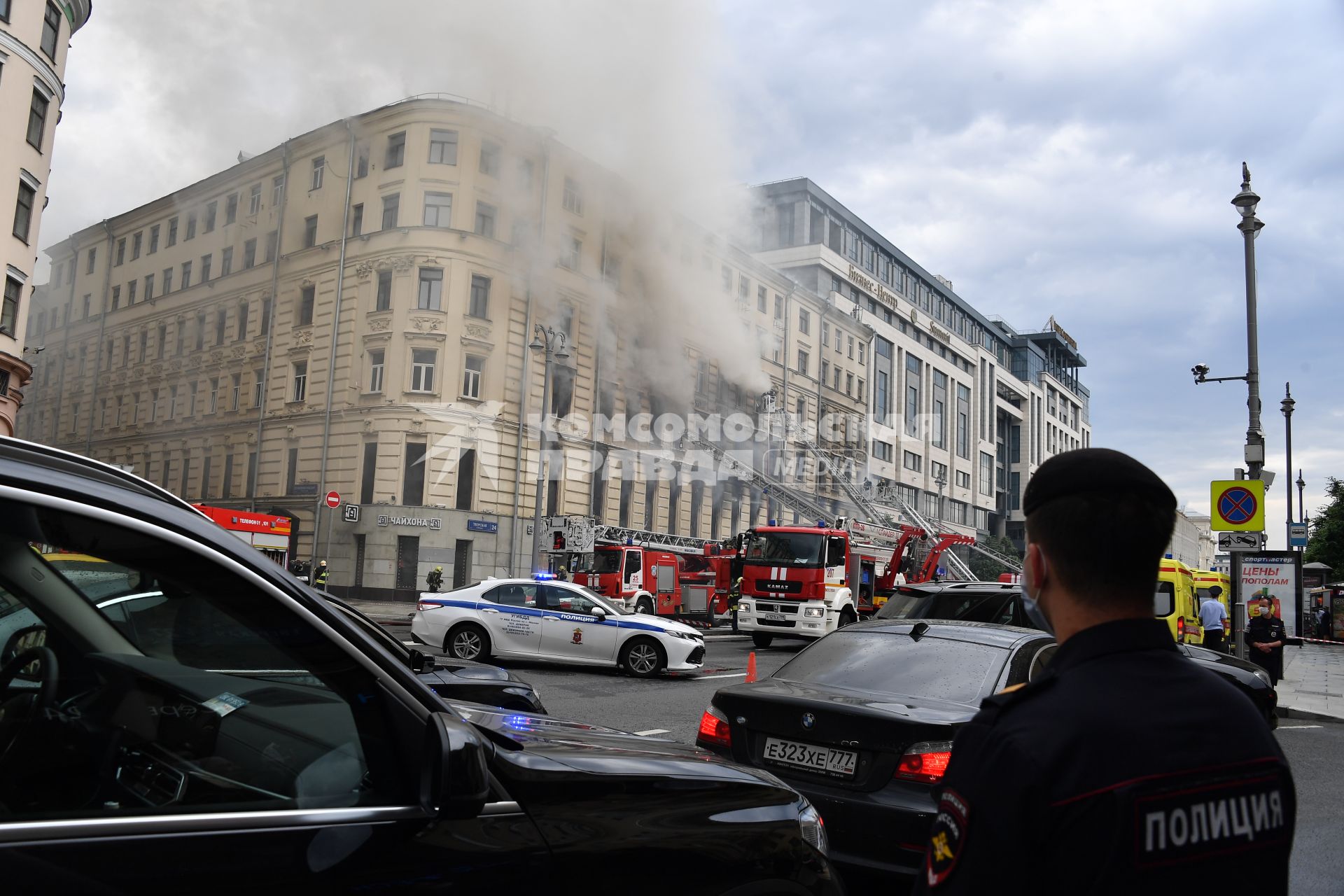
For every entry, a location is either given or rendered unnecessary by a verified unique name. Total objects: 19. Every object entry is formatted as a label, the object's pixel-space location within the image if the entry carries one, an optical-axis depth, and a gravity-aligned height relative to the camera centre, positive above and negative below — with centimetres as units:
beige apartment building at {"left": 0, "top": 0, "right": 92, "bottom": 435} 2416 +999
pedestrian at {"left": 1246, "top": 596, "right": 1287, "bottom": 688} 1462 -85
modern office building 6016 +1523
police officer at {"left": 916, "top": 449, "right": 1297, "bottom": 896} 129 -28
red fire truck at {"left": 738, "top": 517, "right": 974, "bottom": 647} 2073 -43
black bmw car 427 -73
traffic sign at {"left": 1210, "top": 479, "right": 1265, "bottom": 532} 1439 +115
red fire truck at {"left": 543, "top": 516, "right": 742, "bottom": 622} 2623 -33
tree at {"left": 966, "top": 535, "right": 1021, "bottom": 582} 4006 +17
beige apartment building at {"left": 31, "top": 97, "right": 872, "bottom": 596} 3306 +760
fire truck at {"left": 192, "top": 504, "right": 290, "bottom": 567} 2564 +15
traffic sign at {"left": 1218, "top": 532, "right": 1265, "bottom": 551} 1452 +63
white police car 1362 -118
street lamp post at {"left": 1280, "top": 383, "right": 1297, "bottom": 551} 3047 +548
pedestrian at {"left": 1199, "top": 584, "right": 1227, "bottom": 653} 1706 -69
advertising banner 1781 +16
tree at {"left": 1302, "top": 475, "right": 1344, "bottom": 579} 5134 +294
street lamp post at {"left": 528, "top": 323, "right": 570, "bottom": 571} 2558 +510
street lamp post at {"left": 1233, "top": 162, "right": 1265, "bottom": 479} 1538 +391
